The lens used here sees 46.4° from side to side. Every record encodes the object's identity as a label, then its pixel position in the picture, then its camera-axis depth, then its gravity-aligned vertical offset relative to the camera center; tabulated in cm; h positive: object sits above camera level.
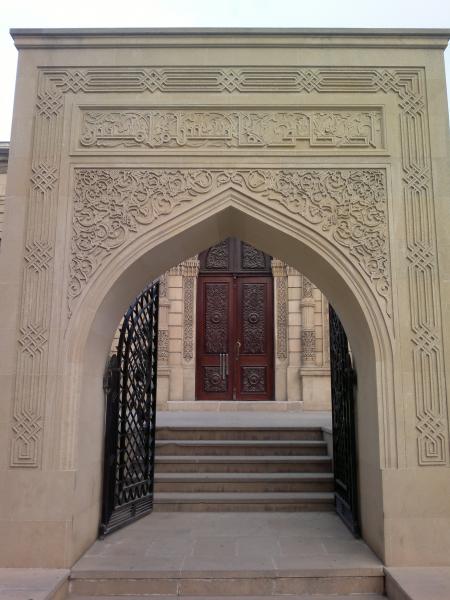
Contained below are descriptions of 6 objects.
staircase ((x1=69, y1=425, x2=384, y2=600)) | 312 -98
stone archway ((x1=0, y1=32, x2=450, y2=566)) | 333 +125
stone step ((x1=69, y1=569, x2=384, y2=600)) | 310 -108
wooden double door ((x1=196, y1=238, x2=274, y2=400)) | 895 +122
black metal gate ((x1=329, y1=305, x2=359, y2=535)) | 399 -20
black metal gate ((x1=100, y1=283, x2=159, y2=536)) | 400 -15
